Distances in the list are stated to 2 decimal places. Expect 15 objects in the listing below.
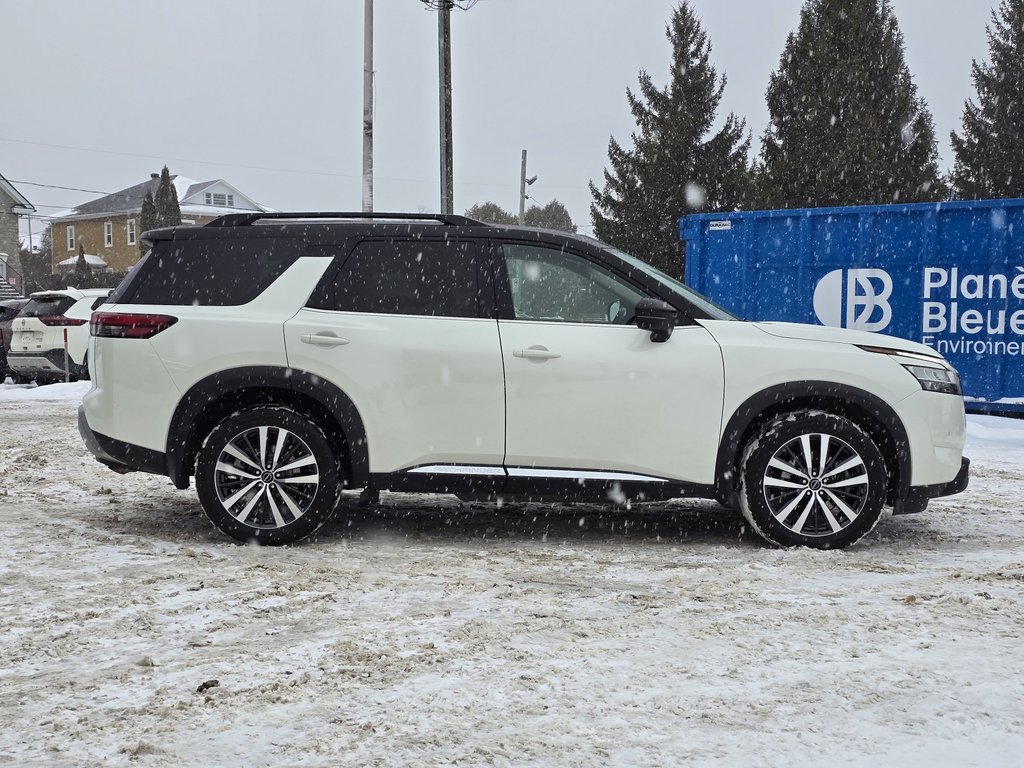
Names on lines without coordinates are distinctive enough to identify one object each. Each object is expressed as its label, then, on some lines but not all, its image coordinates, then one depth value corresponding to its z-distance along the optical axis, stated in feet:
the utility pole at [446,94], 69.72
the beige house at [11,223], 164.60
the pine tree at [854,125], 93.15
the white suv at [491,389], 18.38
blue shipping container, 40.24
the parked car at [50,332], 59.00
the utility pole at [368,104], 77.92
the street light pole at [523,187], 156.56
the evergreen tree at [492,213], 299.23
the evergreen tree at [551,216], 321.52
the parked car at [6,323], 63.36
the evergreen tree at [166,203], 195.31
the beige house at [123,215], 228.02
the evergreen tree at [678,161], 114.73
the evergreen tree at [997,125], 110.63
